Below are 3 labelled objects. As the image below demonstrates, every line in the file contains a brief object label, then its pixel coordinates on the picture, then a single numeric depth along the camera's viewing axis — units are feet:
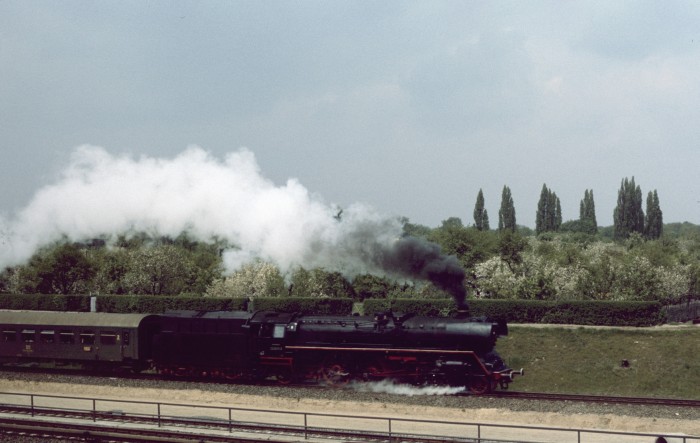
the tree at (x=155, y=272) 206.80
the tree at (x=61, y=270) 205.57
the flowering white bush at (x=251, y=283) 196.95
